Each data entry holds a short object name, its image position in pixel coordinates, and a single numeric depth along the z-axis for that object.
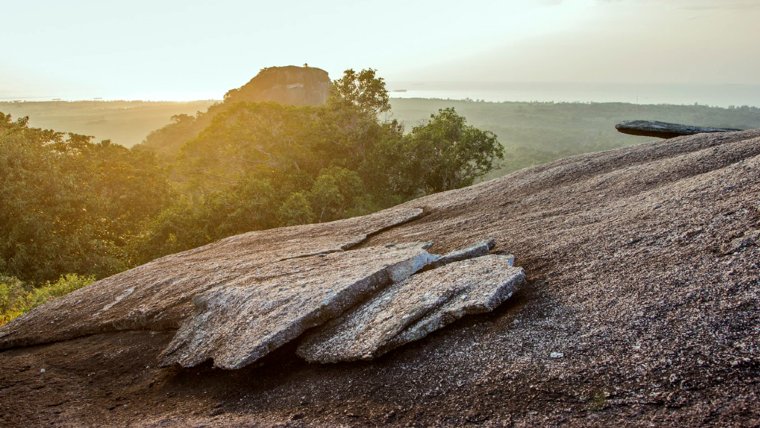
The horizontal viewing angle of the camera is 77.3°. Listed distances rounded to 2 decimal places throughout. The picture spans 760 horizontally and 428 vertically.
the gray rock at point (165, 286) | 12.52
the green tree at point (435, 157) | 45.12
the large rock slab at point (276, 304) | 9.26
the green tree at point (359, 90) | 50.28
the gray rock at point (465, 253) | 11.20
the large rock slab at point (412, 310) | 8.45
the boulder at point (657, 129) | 20.53
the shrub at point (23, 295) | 19.98
